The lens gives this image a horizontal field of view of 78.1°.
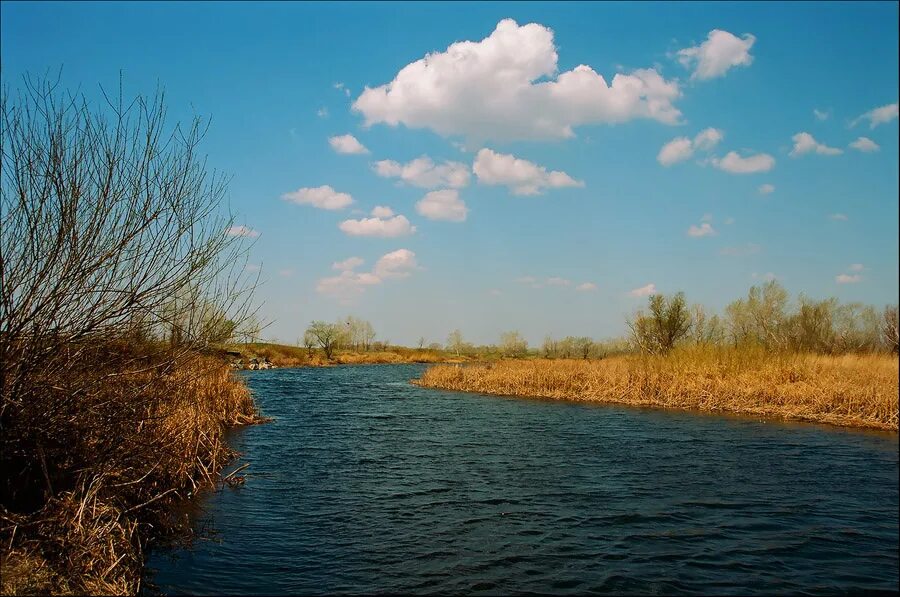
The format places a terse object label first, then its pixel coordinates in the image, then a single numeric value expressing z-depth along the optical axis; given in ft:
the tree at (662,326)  130.72
